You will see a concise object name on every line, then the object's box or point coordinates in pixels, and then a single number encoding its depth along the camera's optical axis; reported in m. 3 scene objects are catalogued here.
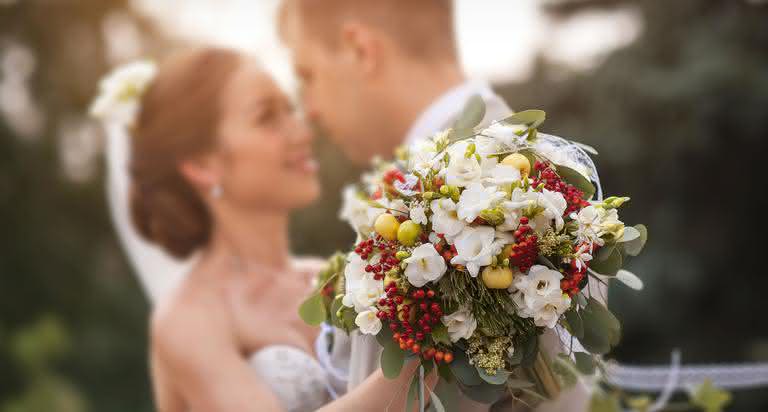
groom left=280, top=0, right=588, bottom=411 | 2.95
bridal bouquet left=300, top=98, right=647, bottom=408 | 1.58
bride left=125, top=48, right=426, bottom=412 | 2.71
